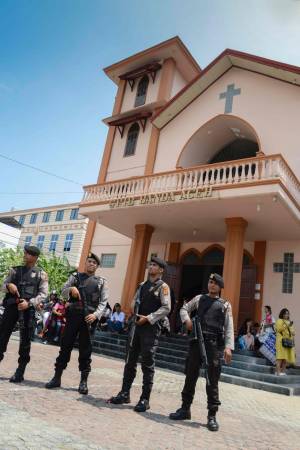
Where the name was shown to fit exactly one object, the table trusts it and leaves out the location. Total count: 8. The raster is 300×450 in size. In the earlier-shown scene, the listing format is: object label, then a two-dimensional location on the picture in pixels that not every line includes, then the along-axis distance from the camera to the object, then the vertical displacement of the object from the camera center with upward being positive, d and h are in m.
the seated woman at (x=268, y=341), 9.34 +0.39
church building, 10.97 +4.34
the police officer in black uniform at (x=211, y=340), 4.26 +0.12
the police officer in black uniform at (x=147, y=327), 4.44 +0.14
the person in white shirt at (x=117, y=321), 12.89 +0.43
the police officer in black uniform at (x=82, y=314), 4.84 +0.19
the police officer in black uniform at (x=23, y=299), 4.85 +0.25
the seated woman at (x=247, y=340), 10.56 +0.38
